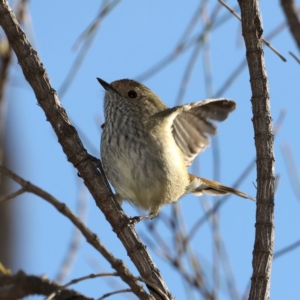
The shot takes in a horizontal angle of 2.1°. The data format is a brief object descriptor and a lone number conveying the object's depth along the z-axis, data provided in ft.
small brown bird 11.58
